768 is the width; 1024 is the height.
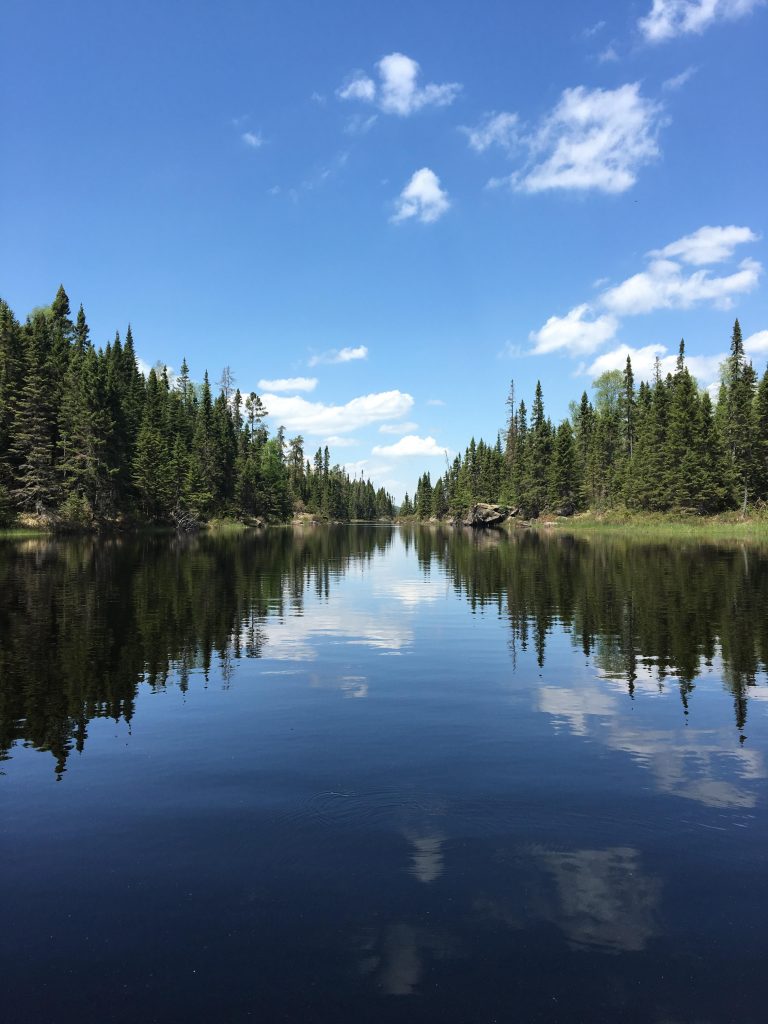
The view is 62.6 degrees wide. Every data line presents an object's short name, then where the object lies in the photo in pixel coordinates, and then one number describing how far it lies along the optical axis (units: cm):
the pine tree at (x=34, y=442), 6938
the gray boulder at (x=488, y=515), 13261
